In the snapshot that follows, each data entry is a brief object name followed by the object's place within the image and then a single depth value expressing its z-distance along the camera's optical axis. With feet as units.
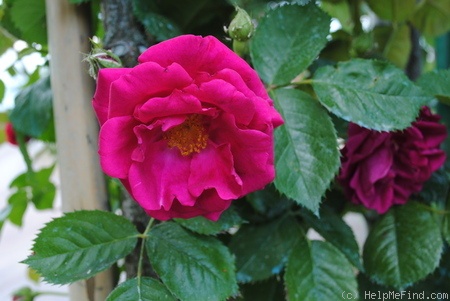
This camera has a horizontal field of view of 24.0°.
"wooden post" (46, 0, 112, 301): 1.75
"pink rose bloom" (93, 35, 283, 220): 1.43
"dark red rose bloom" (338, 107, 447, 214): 1.78
